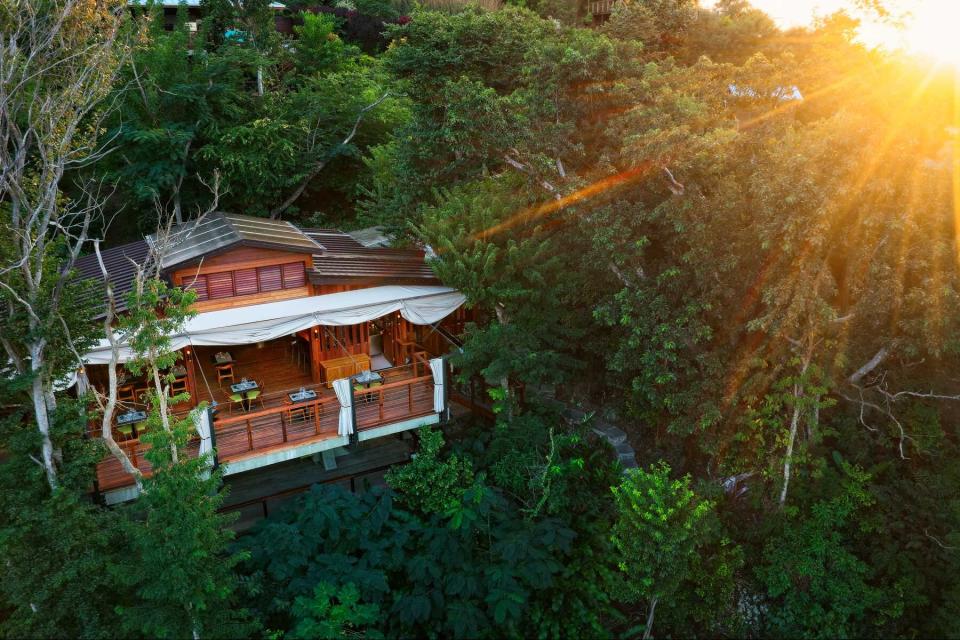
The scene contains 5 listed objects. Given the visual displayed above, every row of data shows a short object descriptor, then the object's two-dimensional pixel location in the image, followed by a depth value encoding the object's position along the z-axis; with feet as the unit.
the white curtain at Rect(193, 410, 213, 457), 36.07
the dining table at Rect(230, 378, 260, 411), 41.68
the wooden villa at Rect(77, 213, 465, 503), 38.58
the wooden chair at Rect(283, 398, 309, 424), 41.87
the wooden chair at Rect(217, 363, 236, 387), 46.80
